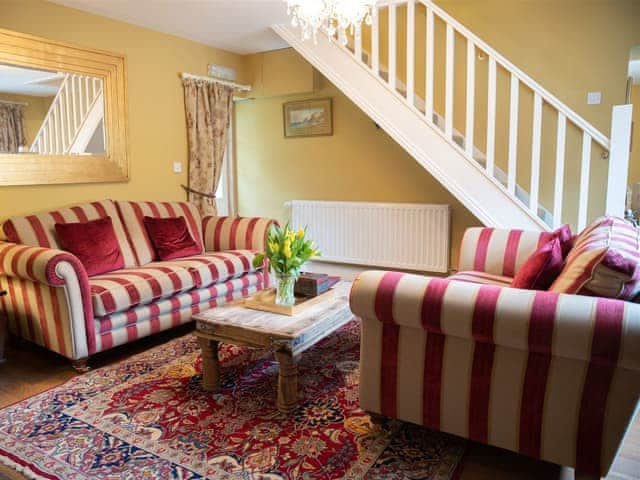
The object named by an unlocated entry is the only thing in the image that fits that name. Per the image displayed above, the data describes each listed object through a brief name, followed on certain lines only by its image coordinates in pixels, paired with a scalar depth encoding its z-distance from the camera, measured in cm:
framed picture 495
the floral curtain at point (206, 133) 464
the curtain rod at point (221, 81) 454
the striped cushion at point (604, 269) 155
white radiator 440
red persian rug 182
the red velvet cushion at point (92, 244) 312
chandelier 264
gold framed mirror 330
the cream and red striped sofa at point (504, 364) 149
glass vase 248
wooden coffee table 218
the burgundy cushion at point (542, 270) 199
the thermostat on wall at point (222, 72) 486
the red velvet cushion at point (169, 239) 371
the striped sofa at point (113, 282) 263
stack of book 274
